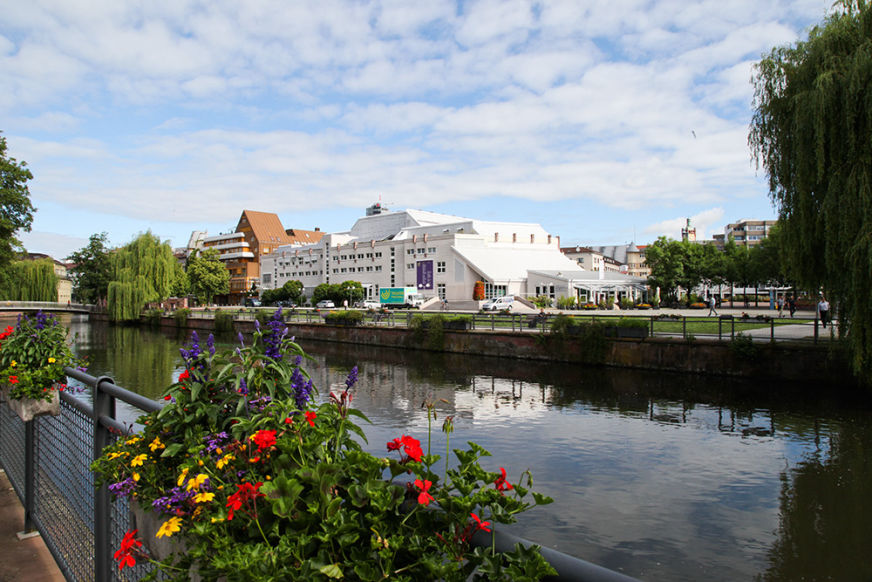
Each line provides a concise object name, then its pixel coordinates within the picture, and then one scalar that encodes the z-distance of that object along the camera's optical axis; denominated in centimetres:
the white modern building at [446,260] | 6581
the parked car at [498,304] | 5263
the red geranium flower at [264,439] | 171
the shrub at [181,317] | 5500
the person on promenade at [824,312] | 2323
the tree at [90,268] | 7300
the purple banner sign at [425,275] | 7578
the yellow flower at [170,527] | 168
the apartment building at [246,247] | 12038
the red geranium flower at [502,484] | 157
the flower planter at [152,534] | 190
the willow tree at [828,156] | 1501
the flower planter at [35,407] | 402
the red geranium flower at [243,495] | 154
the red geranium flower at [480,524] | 140
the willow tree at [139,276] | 5847
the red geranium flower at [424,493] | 141
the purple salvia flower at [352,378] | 214
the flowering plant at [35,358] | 403
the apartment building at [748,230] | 13275
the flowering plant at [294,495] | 143
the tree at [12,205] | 3100
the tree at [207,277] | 8532
